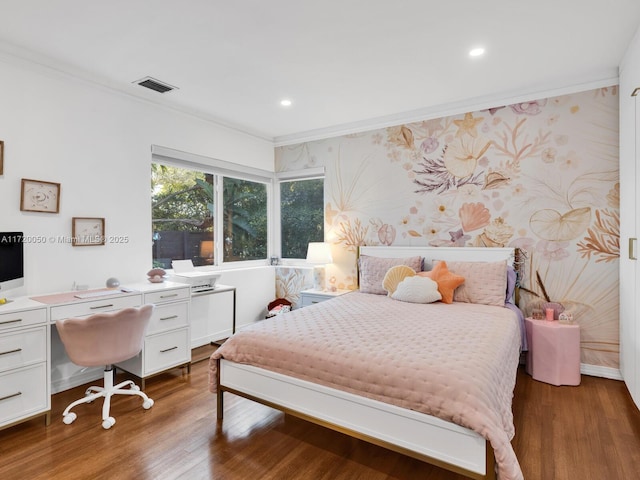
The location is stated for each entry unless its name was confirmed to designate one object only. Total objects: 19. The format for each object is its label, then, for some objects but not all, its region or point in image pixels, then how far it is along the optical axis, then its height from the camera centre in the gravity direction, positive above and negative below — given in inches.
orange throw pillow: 125.3 -15.1
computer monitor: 92.4 -6.0
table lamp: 168.2 -9.6
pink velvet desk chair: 88.7 -26.7
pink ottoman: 114.3 -37.2
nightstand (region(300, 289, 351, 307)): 157.5 -25.9
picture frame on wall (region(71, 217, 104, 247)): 115.5 +2.3
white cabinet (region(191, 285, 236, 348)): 152.4 -35.4
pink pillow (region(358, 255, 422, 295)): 143.8 -12.9
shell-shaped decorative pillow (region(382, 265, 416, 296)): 135.3 -14.7
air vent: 120.0 +53.1
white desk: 85.9 -30.0
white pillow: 124.0 -18.8
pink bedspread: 61.9 -25.1
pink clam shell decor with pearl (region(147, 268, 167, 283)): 129.0 -13.5
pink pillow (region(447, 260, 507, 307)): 123.0 -16.2
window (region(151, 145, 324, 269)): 147.9 +13.2
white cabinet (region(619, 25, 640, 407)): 97.3 +5.4
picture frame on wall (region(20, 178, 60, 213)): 104.5 +12.6
